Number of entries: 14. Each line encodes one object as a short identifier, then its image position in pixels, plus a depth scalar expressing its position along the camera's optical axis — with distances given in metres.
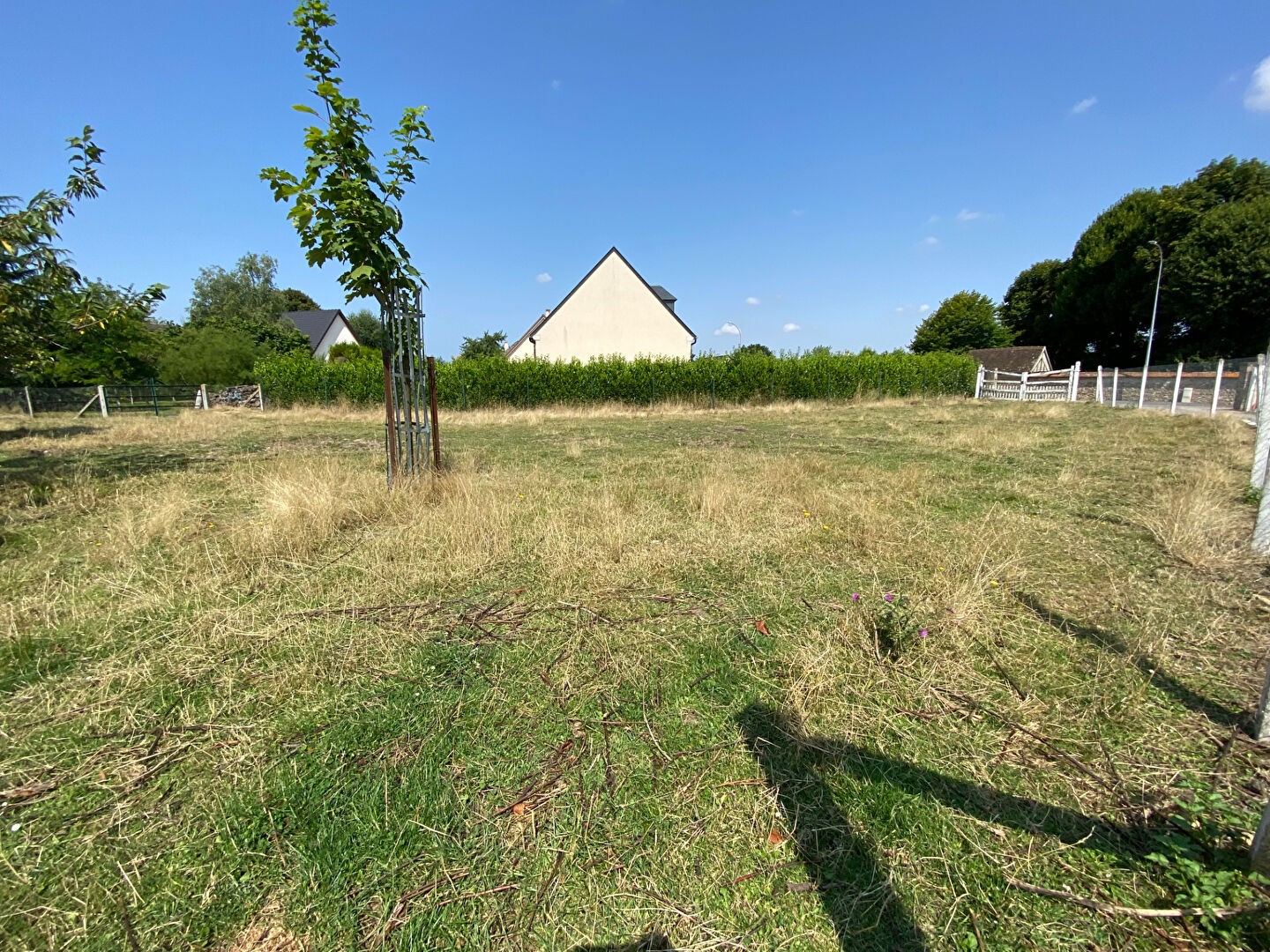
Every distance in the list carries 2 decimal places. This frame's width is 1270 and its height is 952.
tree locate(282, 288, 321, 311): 59.36
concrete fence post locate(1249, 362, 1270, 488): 4.71
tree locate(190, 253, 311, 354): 36.81
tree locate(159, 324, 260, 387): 28.78
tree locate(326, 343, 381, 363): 31.96
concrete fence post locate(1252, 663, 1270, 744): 2.03
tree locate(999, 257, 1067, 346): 49.06
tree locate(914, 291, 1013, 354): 52.72
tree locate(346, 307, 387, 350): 54.67
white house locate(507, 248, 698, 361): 29.73
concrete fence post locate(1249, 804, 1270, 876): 1.42
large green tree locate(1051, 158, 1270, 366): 32.00
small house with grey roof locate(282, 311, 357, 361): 47.22
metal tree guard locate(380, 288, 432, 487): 5.74
